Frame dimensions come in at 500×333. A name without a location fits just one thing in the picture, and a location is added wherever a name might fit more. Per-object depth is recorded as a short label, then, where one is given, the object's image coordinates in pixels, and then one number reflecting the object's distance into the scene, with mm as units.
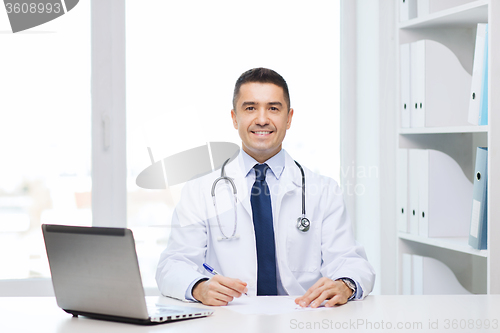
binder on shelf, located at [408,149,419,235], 3484
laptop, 2570
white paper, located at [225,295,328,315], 2720
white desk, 2594
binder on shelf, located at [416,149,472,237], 3425
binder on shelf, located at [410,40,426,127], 3435
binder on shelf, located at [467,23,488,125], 3198
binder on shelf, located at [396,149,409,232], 3529
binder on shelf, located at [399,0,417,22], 3573
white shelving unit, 3452
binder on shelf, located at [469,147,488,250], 3179
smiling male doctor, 3082
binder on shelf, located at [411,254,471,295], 3455
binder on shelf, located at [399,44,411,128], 3511
